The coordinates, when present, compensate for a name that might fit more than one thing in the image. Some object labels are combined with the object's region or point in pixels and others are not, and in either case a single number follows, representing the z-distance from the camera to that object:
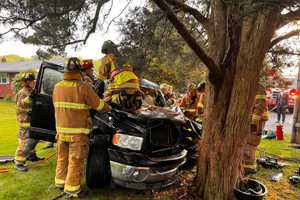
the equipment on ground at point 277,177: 5.53
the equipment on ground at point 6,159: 6.09
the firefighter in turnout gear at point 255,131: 5.85
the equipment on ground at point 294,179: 5.40
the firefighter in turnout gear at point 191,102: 8.00
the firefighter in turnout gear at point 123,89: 4.74
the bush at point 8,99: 28.61
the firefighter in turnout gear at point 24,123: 5.46
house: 31.23
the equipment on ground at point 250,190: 4.20
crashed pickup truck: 3.90
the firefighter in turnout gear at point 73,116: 4.02
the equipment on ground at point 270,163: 6.45
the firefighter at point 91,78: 5.00
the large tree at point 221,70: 3.96
